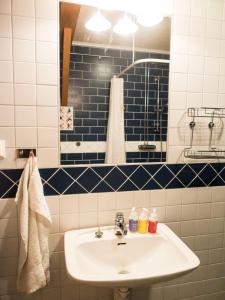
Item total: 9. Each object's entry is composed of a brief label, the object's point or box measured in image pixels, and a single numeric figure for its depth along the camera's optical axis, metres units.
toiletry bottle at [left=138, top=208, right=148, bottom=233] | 1.39
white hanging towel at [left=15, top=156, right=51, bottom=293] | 1.22
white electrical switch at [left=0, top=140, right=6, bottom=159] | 1.23
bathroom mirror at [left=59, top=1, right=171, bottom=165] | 1.36
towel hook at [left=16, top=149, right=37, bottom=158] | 1.28
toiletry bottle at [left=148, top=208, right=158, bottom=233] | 1.38
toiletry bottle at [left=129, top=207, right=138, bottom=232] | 1.40
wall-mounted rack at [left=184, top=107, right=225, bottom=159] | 1.54
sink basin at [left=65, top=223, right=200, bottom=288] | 1.21
